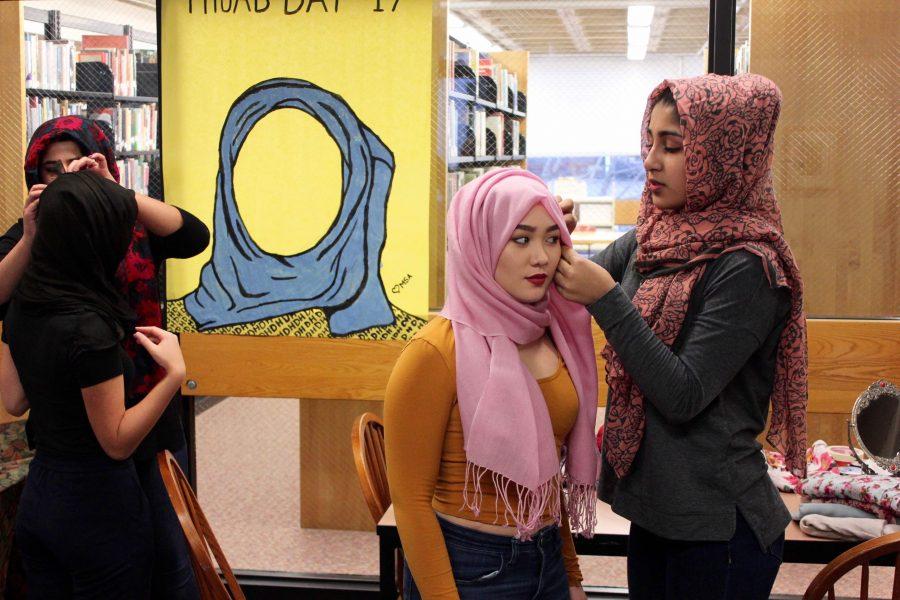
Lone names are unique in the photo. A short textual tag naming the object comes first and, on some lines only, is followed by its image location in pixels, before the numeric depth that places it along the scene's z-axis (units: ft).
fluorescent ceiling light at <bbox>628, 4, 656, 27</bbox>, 8.93
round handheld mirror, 6.92
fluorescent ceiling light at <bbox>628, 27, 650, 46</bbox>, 8.66
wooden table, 6.14
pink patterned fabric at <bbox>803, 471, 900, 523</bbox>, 6.28
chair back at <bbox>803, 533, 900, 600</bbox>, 5.18
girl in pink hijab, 4.40
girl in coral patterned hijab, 4.54
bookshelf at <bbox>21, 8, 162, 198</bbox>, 10.06
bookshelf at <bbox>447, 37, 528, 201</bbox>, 9.26
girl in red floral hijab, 6.39
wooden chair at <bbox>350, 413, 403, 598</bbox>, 6.62
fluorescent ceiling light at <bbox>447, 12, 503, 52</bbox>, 9.25
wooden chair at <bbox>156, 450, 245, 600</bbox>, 5.09
